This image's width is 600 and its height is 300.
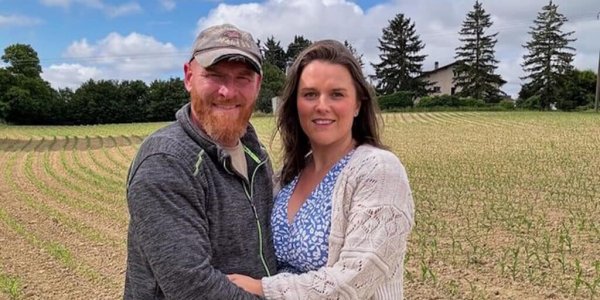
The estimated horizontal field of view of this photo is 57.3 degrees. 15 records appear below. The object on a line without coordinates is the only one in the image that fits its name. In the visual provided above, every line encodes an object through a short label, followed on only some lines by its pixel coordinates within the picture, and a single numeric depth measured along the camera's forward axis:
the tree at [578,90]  46.34
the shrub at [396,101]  45.62
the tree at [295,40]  65.25
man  1.38
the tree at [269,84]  38.16
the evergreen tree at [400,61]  58.94
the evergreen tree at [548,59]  49.69
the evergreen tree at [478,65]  54.75
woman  1.54
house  62.28
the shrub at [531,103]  45.59
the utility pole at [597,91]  39.50
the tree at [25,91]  46.69
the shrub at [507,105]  42.97
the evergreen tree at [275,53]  68.38
